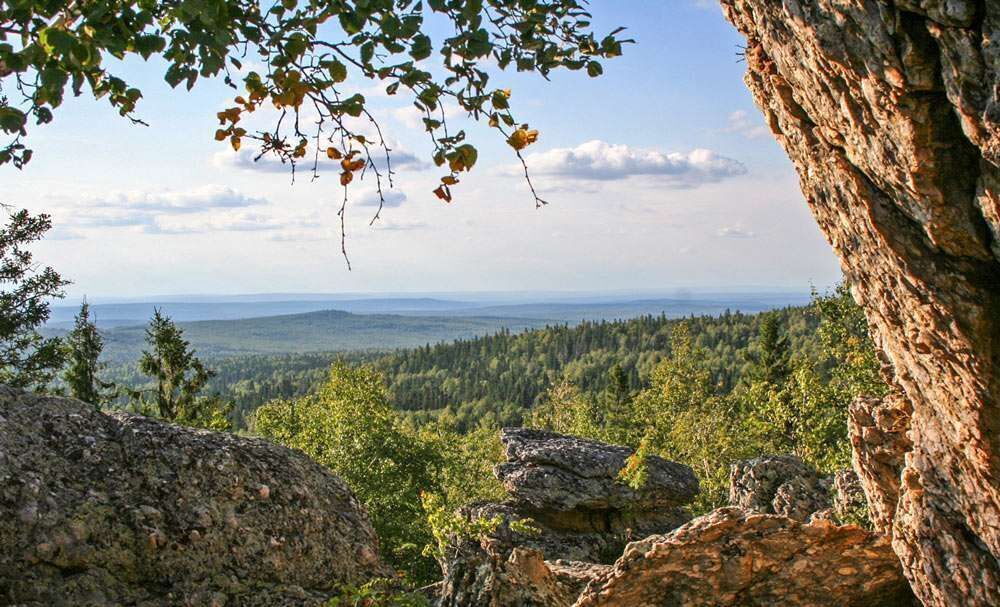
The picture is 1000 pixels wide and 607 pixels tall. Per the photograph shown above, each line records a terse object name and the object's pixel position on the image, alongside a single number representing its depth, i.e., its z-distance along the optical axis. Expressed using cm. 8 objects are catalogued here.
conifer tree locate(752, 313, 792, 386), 6053
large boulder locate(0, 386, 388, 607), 672
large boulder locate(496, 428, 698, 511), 2238
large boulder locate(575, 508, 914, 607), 819
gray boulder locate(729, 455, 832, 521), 1609
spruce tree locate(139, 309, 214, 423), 3152
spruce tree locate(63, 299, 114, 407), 3297
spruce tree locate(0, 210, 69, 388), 2745
